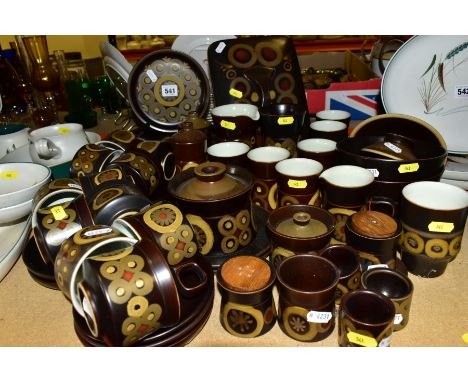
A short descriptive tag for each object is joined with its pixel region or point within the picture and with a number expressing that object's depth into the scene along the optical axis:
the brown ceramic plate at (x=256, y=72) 1.43
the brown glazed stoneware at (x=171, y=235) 0.74
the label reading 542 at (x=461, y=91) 1.27
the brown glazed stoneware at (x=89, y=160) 1.11
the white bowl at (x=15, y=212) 1.03
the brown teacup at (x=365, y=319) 0.68
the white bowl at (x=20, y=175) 1.15
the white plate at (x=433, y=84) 1.25
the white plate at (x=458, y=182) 1.14
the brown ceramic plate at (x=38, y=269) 0.92
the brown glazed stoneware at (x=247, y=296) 0.75
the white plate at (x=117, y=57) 1.55
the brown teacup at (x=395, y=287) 0.76
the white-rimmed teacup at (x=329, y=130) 1.24
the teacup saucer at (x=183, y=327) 0.73
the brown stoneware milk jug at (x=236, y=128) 1.21
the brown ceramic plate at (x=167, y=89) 1.40
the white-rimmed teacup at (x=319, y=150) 1.09
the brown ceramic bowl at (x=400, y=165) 0.93
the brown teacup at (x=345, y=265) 0.81
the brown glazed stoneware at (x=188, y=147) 1.10
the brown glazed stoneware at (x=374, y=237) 0.84
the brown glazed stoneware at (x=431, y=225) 0.85
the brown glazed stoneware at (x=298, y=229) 0.83
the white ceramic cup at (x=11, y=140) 1.50
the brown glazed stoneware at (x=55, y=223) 0.84
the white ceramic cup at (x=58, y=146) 1.23
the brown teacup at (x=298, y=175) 0.98
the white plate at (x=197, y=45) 1.64
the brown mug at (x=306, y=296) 0.73
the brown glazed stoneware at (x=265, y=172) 1.07
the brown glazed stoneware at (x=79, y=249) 0.70
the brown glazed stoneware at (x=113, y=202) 0.84
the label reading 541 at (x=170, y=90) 1.41
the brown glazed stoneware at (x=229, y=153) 1.10
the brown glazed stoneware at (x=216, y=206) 0.89
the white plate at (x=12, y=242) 0.97
